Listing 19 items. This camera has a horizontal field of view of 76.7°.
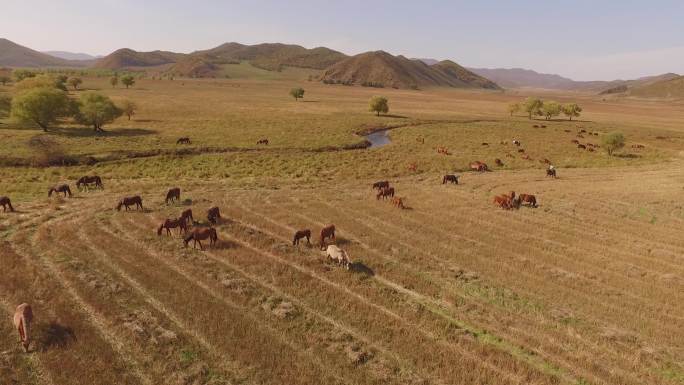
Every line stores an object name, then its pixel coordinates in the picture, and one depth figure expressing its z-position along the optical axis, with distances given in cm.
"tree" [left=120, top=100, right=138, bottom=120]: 6906
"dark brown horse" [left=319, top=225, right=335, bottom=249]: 2011
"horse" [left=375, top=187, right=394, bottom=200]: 2998
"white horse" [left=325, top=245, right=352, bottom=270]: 1784
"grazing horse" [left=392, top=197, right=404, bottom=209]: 2781
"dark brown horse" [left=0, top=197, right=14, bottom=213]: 2355
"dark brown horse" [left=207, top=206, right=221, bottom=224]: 2261
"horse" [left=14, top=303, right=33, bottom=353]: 1178
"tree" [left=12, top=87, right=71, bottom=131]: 5378
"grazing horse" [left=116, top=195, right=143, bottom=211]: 2444
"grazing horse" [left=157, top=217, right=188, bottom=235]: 2041
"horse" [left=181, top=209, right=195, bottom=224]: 2242
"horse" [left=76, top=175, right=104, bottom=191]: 3097
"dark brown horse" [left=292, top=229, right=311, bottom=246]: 2020
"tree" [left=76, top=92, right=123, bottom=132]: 5616
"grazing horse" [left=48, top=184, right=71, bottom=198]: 2753
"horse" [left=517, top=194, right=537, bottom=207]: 2920
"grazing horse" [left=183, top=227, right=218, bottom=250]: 1928
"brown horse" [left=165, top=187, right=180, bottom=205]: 2672
